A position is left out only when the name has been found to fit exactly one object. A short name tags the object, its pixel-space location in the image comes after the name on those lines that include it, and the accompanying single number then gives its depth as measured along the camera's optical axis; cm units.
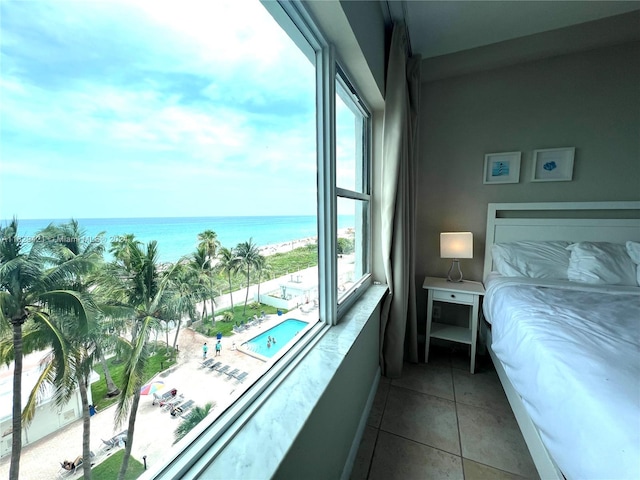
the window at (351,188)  150
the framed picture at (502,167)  222
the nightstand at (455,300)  208
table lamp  219
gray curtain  175
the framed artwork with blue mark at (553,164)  208
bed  76
